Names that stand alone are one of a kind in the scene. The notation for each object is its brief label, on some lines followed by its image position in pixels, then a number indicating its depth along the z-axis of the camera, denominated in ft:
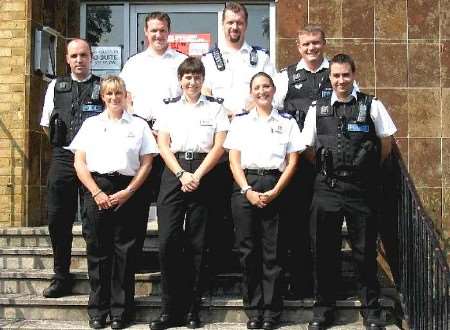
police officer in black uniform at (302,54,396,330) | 15.69
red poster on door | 25.45
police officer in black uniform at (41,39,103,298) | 16.98
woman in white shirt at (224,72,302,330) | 15.81
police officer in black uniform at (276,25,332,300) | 16.80
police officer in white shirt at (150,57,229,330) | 15.84
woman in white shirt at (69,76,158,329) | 15.78
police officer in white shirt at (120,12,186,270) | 17.49
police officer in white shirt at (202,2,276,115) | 17.51
